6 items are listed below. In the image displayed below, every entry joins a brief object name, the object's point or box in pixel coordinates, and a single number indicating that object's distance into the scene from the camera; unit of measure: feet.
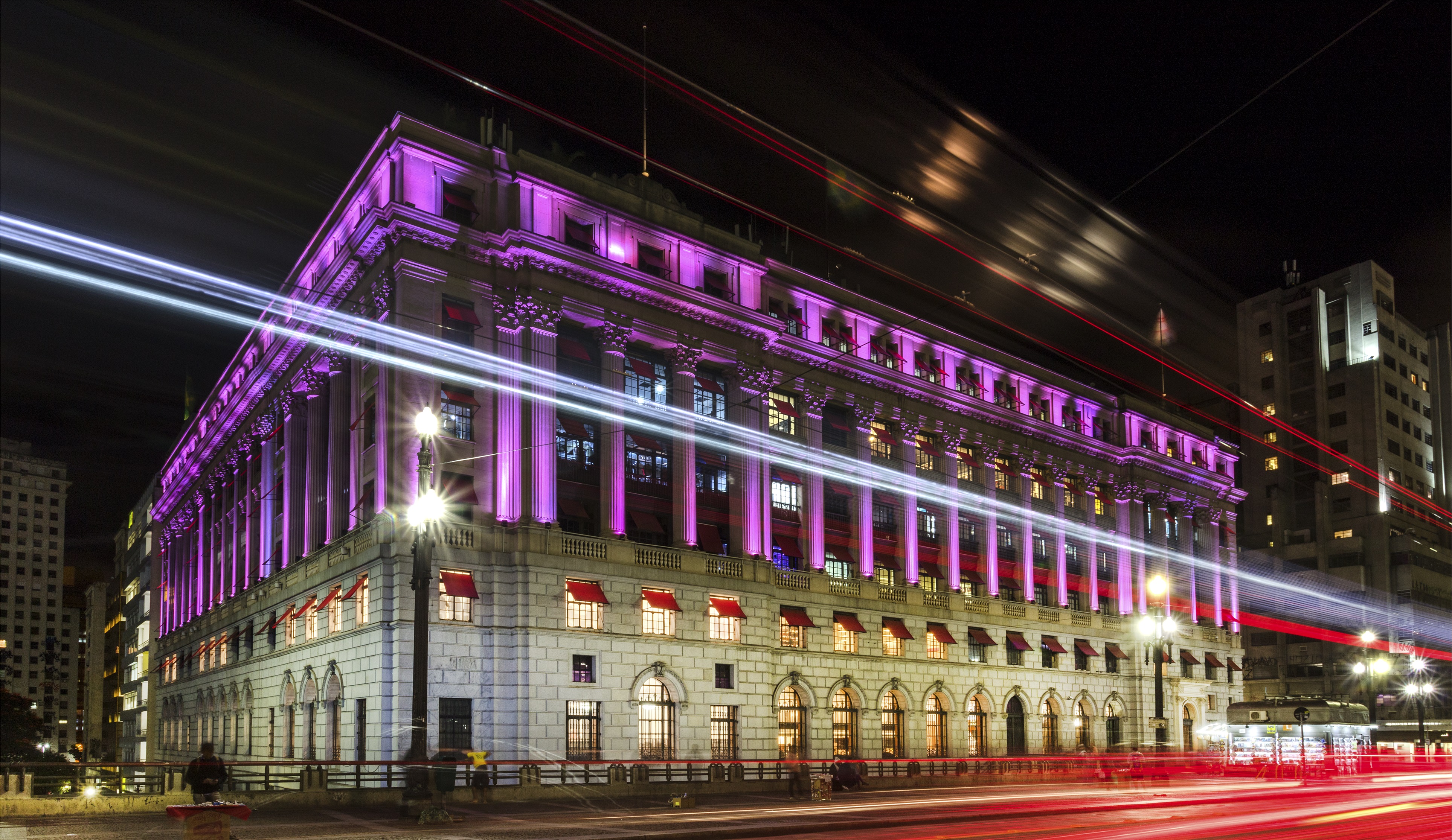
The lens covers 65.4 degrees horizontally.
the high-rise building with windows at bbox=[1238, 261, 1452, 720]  336.49
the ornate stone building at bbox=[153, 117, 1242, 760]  131.03
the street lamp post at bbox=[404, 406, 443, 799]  79.51
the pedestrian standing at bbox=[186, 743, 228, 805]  58.80
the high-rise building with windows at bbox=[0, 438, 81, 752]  616.80
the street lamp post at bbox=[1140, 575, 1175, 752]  126.31
